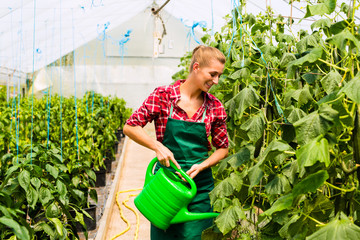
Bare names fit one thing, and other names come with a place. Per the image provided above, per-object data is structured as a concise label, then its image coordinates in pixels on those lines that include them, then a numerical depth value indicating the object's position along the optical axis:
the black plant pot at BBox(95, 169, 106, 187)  4.74
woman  1.84
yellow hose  3.39
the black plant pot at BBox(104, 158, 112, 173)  5.44
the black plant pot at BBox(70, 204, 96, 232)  3.34
